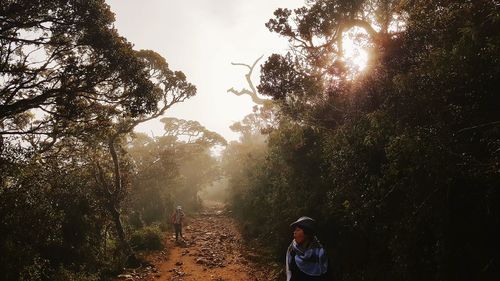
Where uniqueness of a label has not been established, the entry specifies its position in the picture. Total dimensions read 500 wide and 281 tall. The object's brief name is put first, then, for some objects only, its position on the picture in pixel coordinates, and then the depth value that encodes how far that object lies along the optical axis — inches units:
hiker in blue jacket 163.5
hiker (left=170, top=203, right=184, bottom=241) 715.8
